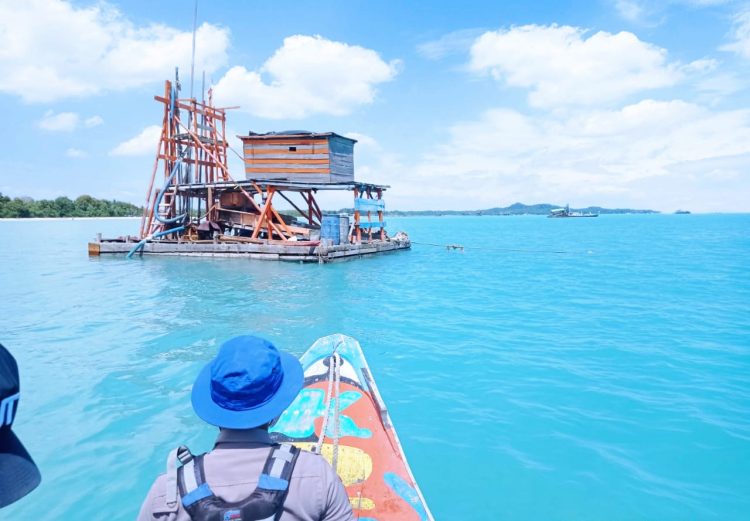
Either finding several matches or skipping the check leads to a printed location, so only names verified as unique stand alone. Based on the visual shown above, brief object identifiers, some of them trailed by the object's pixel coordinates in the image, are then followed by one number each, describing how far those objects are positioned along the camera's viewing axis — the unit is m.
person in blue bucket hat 1.98
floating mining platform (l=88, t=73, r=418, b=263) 25.94
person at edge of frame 1.49
